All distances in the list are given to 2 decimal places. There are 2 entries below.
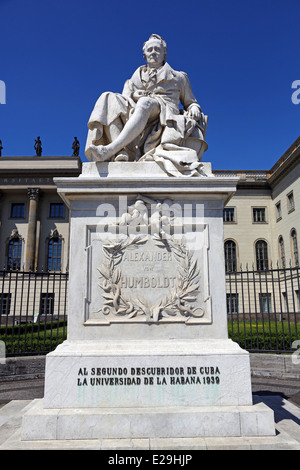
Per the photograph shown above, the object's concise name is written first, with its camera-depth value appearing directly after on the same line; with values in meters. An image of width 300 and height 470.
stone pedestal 3.12
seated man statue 4.10
